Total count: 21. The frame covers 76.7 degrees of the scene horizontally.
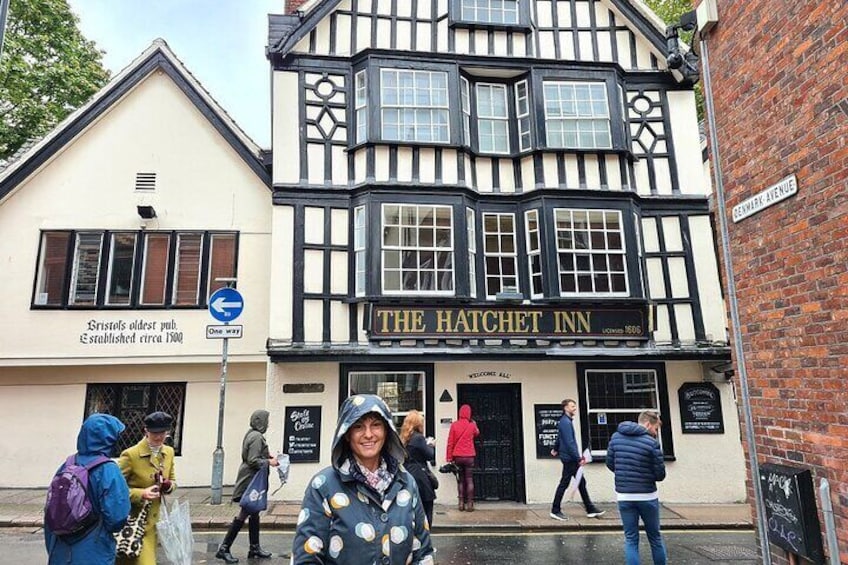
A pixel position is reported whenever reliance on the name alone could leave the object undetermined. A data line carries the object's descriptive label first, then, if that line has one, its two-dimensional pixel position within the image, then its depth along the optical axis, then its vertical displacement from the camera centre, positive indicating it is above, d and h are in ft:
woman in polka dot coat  7.61 -1.67
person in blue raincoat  11.25 -2.32
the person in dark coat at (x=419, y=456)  21.11 -2.71
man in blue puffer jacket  18.72 -3.54
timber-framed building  34.81 +10.61
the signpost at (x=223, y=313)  33.12 +4.84
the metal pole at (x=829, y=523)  12.56 -3.40
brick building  12.84 +4.01
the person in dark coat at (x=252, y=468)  21.89 -3.16
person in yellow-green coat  14.08 -2.07
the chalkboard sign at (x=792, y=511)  13.12 -3.32
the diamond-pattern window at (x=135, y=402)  37.81 -0.52
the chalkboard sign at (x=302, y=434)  33.14 -2.66
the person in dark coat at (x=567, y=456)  30.04 -3.99
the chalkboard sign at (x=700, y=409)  35.60 -1.84
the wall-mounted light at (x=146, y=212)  37.97 +12.72
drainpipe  14.97 +1.69
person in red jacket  31.45 -3.65
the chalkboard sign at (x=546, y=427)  34.71 -2.71
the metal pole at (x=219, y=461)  31.89 -4.07
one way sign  33.22 +5.32
